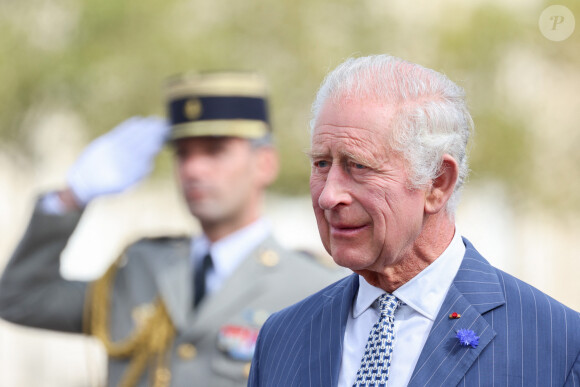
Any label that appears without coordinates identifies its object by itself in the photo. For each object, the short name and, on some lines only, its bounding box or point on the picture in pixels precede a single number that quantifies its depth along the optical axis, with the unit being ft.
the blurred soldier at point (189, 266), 28.73
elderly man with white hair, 14.85
